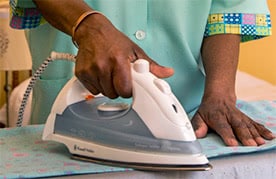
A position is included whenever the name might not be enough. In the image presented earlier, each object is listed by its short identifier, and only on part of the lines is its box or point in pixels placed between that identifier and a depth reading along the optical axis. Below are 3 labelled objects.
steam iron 1.07
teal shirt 1.40
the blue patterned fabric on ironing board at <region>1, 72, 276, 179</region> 1.07
